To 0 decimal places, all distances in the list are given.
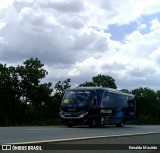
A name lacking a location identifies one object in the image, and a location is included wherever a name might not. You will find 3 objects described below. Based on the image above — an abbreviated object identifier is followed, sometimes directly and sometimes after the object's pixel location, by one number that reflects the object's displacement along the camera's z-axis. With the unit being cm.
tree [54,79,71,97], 8012
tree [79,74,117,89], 10019
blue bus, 3394
